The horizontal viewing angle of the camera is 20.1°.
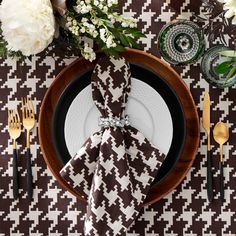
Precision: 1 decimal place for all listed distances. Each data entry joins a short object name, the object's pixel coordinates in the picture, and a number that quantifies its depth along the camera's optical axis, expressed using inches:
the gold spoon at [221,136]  54.9
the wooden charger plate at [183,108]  54.1
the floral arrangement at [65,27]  47.1
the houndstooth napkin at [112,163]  52.5
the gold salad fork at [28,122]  54.8
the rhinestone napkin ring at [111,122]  52.7
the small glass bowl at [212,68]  54.4
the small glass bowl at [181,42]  54.0
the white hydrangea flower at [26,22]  47.0
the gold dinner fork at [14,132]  54.9
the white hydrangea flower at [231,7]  45.8
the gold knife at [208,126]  54.6
